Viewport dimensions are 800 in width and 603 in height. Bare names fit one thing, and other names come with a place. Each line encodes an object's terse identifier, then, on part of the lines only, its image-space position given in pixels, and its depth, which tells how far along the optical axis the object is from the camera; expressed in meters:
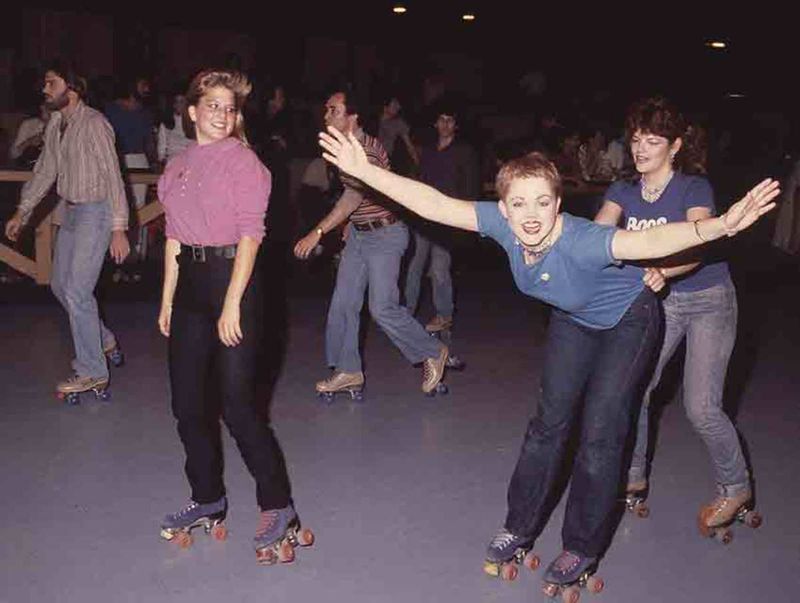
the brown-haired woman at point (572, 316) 3.52
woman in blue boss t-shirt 4.21
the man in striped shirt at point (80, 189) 5.83
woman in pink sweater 3.87
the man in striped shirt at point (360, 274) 5.93
